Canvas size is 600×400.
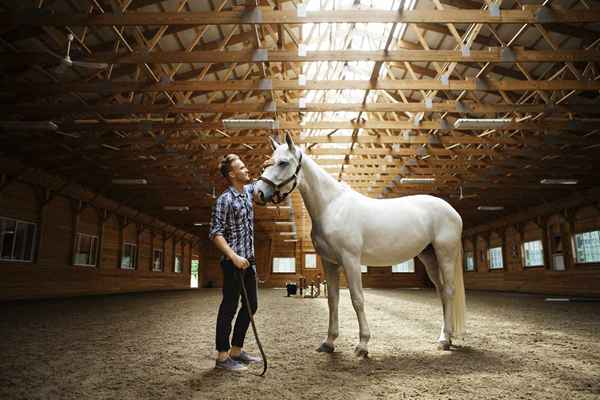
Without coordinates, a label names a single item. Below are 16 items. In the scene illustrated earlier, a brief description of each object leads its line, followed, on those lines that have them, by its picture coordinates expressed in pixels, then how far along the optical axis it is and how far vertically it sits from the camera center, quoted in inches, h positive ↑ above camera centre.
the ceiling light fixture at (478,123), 332.5 +130.6
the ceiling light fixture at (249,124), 336.2 +131.9
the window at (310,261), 1212.5 +4.4
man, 115.9 +3.1
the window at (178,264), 1064.2 -6.1
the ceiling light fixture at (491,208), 733.3 +114.5
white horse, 134.8 +13.2
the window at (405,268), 1155.8 -17.8
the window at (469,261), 1025.3 +4.8
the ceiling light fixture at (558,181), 521.2 +119.1
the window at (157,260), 892.1 +5.0
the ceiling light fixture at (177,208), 742.2 +113.9
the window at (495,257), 886.1 +14.3
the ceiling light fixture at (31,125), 323.9 +124.5
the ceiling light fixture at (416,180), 556.7 +128.9
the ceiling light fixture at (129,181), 536.7 +122.9
